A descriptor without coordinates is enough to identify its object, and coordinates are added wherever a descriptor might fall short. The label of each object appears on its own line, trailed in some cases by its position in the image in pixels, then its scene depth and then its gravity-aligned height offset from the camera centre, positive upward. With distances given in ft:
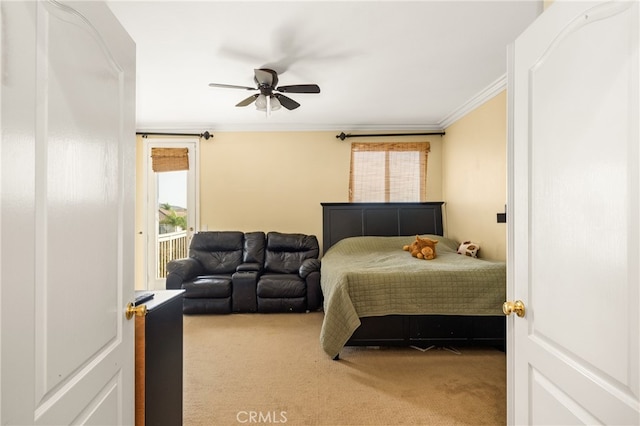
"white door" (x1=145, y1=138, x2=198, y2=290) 16.46 +0.44
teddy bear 12.20 -1.38
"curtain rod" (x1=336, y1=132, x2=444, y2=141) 16.48 +4.03
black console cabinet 3.90 -2.04
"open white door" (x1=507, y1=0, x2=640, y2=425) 2.46 +0.00
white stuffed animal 12.90 -1.42
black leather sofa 13.16 -2.66
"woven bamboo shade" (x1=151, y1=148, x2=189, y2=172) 16.38 +2.70
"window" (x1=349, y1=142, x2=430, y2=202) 16.62 +2.20
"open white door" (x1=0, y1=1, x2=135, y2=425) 1.98 -0.03
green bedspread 8.86 -2.26
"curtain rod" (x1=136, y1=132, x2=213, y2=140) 16.31 +3.95
